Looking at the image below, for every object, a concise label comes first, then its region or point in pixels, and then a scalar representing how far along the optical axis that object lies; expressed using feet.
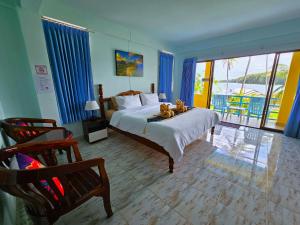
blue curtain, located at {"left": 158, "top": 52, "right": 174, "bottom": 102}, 15.17
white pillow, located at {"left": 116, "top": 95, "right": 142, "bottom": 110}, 10.70
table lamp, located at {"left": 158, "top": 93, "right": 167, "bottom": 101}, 14.89
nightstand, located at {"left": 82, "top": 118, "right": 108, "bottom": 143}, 9.03
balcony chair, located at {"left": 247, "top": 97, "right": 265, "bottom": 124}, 13.70
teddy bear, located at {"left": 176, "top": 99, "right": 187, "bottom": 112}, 9.45
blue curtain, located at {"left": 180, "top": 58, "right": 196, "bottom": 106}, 15.42
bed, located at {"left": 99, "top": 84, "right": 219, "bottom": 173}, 6.11
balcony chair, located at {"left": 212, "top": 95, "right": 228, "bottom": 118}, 16.01
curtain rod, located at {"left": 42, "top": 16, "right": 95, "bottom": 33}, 7.54
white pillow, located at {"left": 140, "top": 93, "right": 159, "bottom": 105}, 12.50
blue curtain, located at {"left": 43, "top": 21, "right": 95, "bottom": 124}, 7.89
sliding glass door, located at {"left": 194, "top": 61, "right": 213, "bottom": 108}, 18.04
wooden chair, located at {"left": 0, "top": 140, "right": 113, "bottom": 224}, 2.58
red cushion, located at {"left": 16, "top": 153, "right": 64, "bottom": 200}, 3.29
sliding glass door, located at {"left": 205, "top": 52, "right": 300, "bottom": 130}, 12.17
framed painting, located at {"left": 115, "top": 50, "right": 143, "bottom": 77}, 11.25
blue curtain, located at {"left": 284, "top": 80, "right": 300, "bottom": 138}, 9.91
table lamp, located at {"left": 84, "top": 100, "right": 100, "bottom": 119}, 9.04
